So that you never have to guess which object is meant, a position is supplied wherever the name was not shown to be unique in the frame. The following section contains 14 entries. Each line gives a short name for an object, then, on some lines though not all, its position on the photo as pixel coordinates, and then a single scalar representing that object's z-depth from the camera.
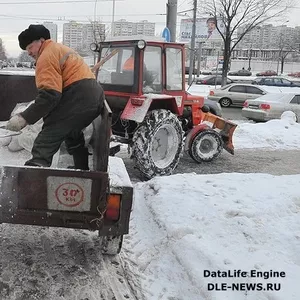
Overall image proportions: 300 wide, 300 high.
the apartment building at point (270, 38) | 83.35
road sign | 11.26
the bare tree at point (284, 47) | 71.58
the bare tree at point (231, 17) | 27.97
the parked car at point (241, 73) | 57.88
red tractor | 6.95
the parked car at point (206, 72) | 57.84
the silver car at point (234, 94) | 21.69
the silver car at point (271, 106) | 15.51
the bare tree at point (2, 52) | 87.93
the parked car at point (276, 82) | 32.91
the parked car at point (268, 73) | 56.79
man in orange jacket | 3.69
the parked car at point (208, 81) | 36.94
